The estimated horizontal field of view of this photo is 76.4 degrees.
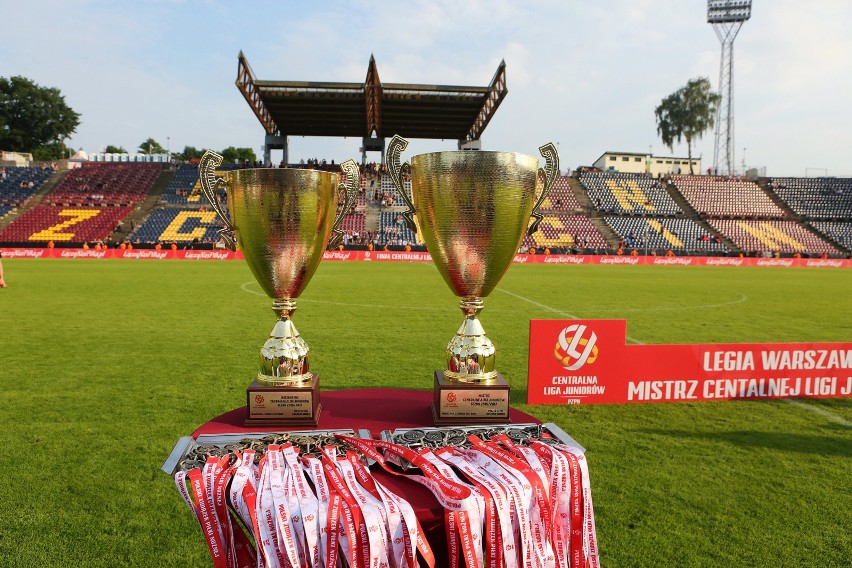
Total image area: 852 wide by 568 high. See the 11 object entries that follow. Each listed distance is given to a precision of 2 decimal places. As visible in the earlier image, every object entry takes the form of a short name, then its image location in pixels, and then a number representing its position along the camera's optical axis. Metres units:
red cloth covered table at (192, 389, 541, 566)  1.37
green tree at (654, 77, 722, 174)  53.88
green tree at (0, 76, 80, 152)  59.94
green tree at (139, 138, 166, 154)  84.39
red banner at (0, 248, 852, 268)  26.25
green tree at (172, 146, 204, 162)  79.75
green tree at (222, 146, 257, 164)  76.90
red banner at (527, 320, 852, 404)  4.76
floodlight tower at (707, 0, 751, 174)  41.84
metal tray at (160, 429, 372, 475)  1.47
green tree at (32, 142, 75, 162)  62.47
